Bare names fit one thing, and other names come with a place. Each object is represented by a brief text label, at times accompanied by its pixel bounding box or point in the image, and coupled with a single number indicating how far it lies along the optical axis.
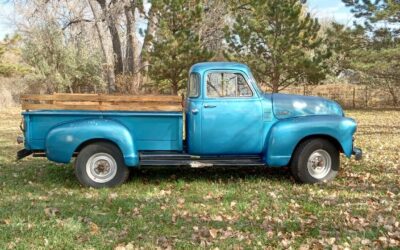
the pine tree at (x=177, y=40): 21.33
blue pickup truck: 7.09
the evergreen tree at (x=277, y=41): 24.41
